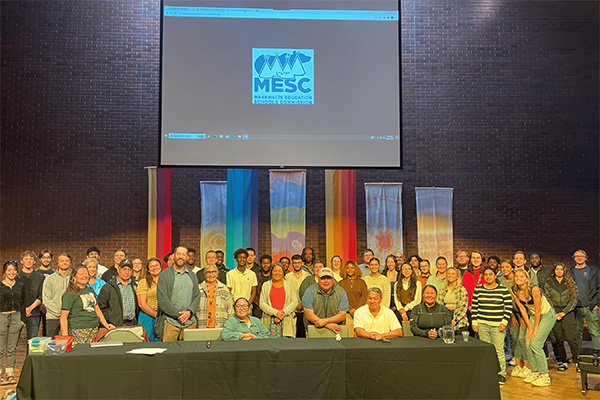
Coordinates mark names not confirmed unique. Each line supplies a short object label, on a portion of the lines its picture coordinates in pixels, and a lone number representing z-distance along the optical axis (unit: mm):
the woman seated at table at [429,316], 4988
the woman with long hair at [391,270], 7833
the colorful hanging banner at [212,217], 9219
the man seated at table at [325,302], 5716
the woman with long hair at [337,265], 7762
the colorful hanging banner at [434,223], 9586
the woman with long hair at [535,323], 5984
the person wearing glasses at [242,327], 4930
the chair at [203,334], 4992
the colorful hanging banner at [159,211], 9234
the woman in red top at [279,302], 6090
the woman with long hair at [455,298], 6359
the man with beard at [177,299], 5789
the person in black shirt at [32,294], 6680
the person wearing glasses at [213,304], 5926
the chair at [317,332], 5570
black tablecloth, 4164
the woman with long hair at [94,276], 6449
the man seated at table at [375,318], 5043
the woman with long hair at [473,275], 7203
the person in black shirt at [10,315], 6176
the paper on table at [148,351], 4250
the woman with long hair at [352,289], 6688
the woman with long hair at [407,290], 6730
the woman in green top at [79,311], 5152
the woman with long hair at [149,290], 6453
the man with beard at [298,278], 6876
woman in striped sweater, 5906
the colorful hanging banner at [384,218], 9469
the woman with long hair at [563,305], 6770
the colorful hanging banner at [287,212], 9336
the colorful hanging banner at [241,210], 9234
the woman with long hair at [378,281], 7051
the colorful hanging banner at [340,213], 9445
